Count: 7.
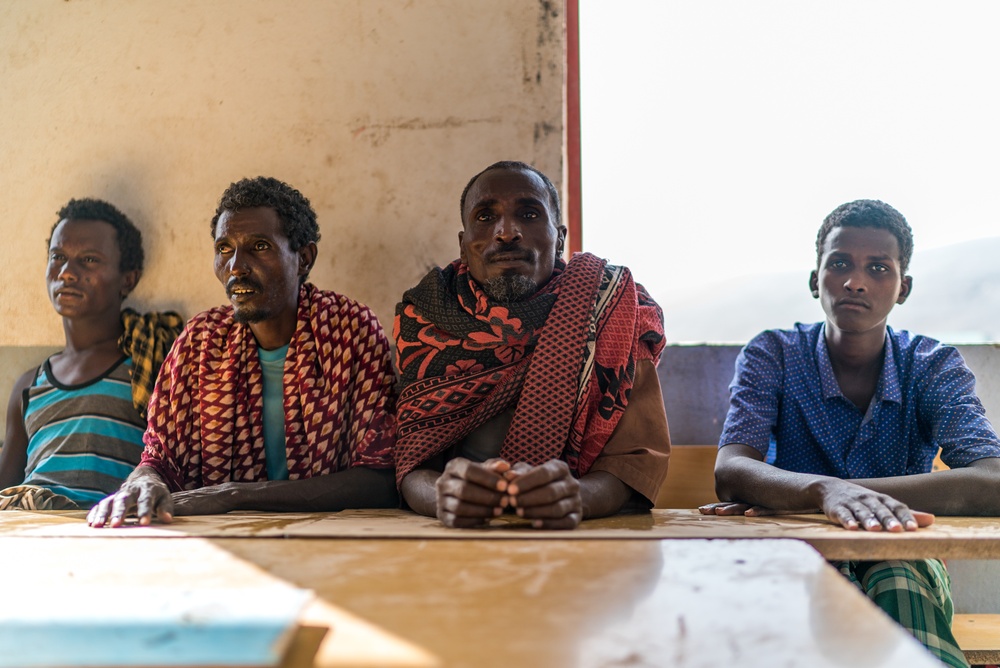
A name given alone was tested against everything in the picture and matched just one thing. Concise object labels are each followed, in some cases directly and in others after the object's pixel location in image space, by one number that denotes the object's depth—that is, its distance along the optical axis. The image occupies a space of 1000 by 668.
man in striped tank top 3.62
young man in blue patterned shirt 2.89
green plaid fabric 2.30
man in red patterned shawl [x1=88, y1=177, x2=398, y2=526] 3.11
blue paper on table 1.12
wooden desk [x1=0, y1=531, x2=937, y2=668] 1.16
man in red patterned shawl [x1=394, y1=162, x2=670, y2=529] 2.74
